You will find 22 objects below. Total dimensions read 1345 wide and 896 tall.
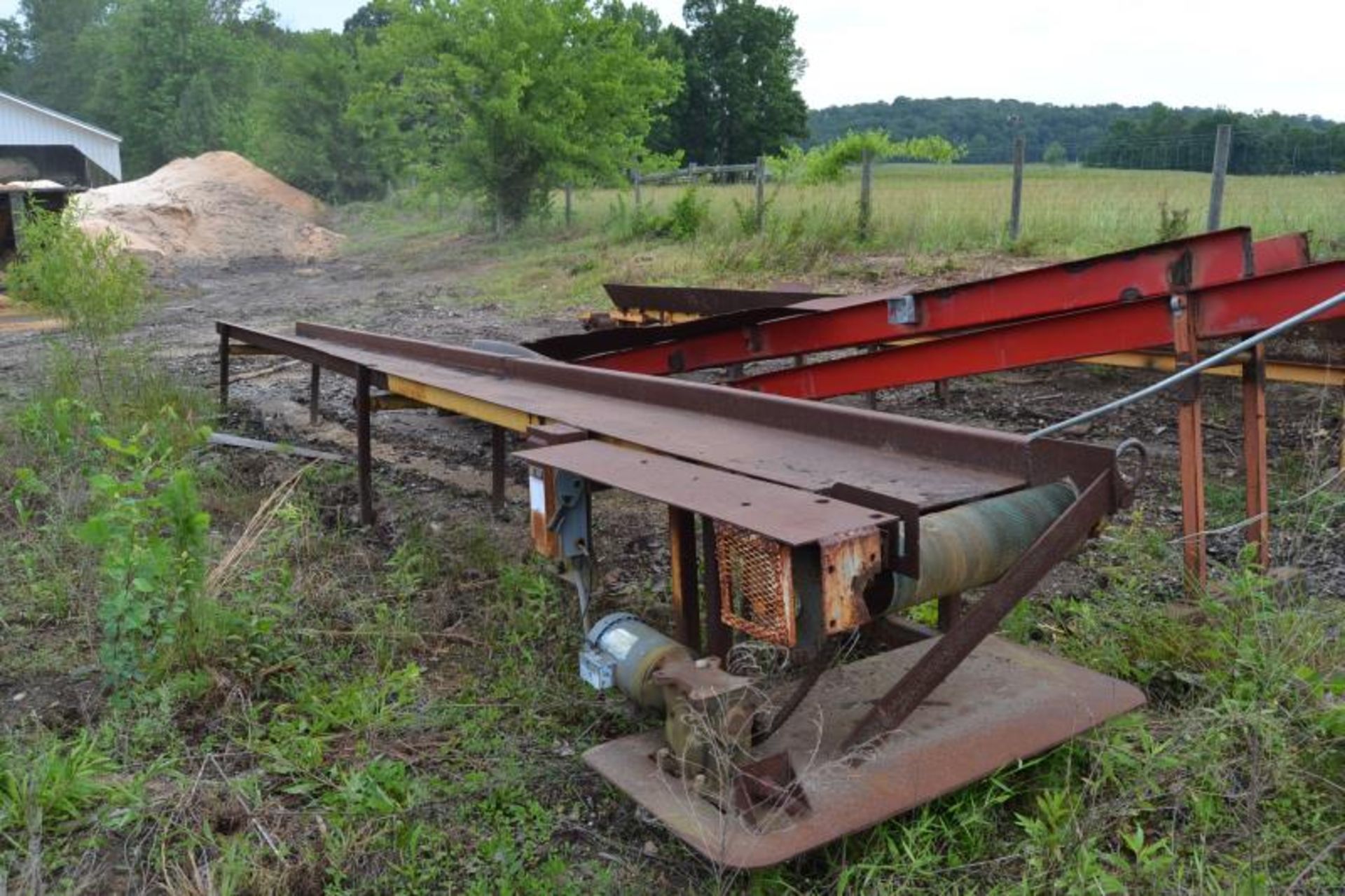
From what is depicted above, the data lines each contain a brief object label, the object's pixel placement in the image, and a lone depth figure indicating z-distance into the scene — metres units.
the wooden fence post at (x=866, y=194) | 14.78
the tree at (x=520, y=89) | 22.36
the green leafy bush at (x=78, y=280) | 7.10
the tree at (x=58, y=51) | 75.75
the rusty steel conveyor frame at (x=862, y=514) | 2.42
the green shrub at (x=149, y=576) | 3.41
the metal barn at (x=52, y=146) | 39.66
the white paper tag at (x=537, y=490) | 3.11
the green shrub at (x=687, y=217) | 18.22
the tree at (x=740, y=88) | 57.44
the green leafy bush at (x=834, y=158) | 21.25
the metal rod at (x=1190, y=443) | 3.77
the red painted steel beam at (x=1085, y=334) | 3.67
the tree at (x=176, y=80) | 53.53
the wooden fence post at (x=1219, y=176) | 11.38
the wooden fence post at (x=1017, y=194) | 13.38
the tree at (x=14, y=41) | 80.75
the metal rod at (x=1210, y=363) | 2.80
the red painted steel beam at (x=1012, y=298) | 3.79
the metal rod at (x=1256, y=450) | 4.01
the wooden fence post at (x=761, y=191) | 16.39
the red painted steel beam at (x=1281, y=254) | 4.62
